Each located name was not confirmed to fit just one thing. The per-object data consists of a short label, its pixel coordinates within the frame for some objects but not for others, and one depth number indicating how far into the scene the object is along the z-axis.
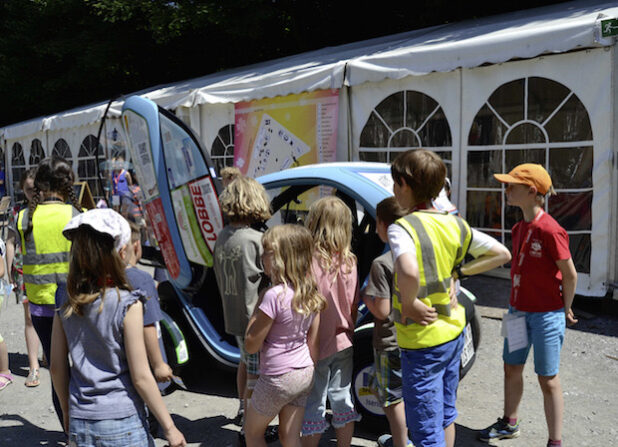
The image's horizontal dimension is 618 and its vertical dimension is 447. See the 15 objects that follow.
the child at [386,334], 2.74
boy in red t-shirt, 3.02
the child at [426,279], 2.35
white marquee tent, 5.80
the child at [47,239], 3.59
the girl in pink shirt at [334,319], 2.94
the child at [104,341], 2.09
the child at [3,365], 4.22
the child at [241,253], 3.23
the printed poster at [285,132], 8.39
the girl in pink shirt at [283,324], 2.61
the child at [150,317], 2.21
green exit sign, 5.35
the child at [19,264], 4.49
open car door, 3.61
